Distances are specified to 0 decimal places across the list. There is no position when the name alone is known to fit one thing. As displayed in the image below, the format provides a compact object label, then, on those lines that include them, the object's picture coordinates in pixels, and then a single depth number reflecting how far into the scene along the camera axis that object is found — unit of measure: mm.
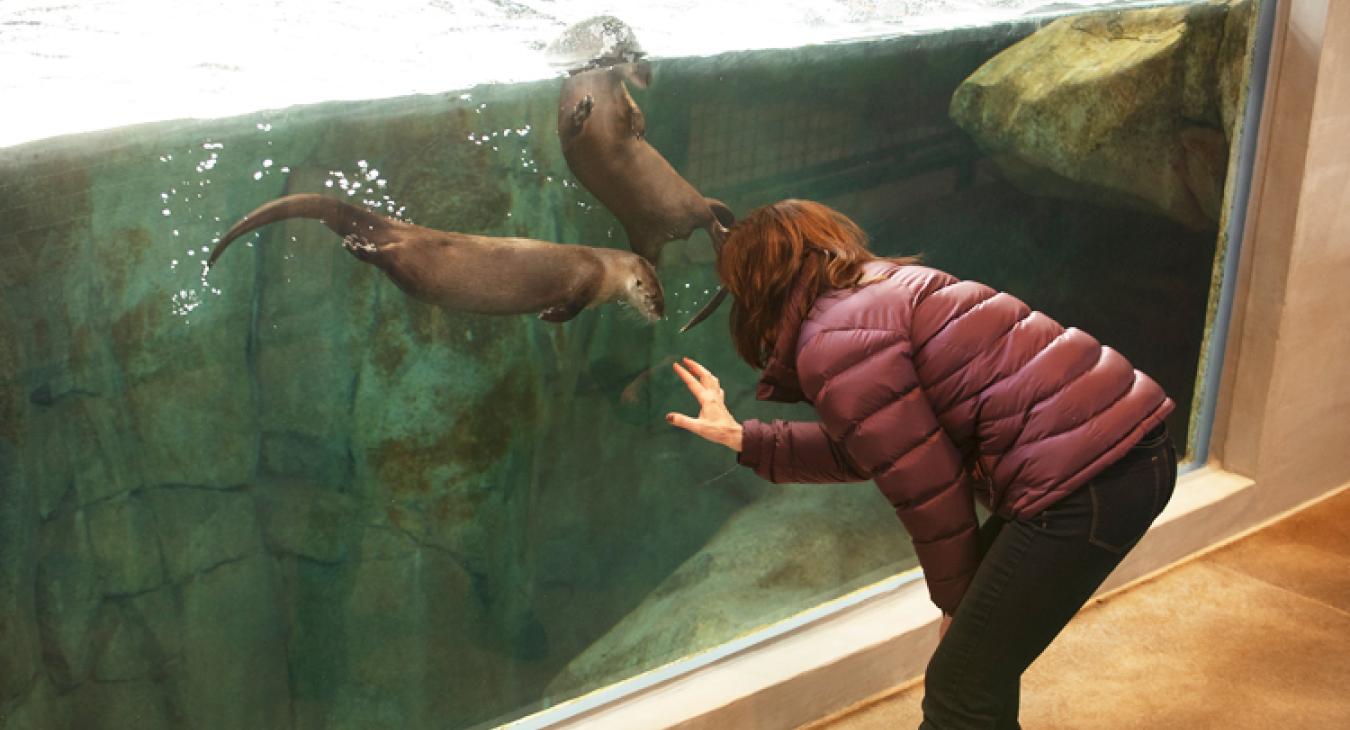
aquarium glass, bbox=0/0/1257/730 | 2258
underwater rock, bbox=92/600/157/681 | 2369
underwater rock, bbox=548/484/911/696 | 3109
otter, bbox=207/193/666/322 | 2455
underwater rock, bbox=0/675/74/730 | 2322
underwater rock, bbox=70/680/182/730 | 2389
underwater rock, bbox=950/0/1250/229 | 3549
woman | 2168
